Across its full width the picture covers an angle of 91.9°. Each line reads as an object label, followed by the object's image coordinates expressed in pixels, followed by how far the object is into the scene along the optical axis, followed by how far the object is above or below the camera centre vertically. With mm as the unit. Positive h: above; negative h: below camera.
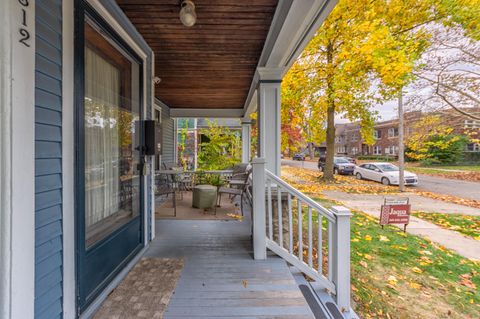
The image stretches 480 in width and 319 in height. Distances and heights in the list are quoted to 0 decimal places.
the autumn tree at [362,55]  5551 +2751
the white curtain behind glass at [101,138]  1781 +158
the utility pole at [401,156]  8605 +25
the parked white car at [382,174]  9995 -791
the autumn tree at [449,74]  7059 +2697
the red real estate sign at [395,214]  4195 -1046
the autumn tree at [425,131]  9477 +1107
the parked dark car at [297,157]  31880 -36
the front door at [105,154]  1642 +25
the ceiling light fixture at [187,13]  2010 +1268
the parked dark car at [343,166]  13377 -554
